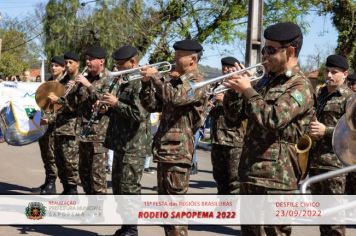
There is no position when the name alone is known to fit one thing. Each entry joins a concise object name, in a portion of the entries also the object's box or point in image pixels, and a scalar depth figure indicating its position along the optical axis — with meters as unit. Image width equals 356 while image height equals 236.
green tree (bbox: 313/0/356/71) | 19.95
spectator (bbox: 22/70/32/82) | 17.06
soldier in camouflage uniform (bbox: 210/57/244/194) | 7.00
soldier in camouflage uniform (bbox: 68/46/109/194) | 6.30
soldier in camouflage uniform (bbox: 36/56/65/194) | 8.18
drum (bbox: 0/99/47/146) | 8.21
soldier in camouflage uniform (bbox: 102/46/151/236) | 5.76
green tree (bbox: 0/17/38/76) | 50.66
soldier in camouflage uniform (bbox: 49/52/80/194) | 7.28
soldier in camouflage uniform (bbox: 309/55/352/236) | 5.44
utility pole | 10.05
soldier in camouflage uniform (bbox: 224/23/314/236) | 3.90
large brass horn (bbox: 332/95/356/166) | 3.96
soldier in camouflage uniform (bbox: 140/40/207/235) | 5.02
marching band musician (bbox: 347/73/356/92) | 8.06
